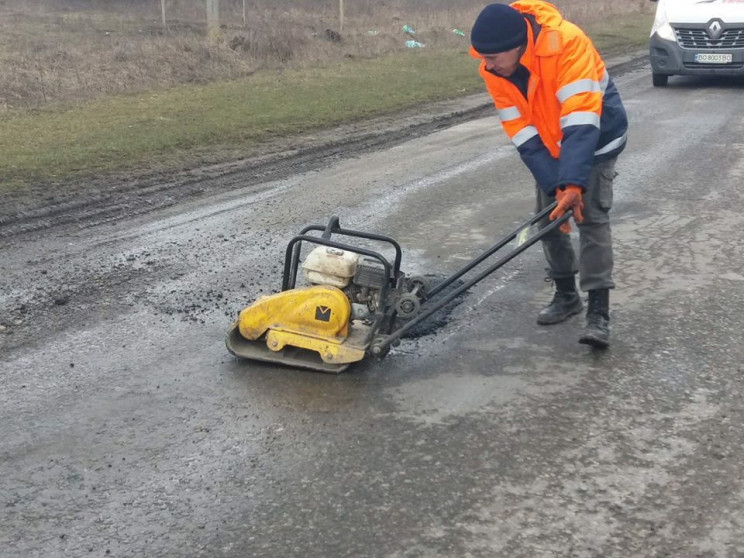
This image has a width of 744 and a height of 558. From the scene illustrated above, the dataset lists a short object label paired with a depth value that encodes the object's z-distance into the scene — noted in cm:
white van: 1452
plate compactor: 461
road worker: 447
